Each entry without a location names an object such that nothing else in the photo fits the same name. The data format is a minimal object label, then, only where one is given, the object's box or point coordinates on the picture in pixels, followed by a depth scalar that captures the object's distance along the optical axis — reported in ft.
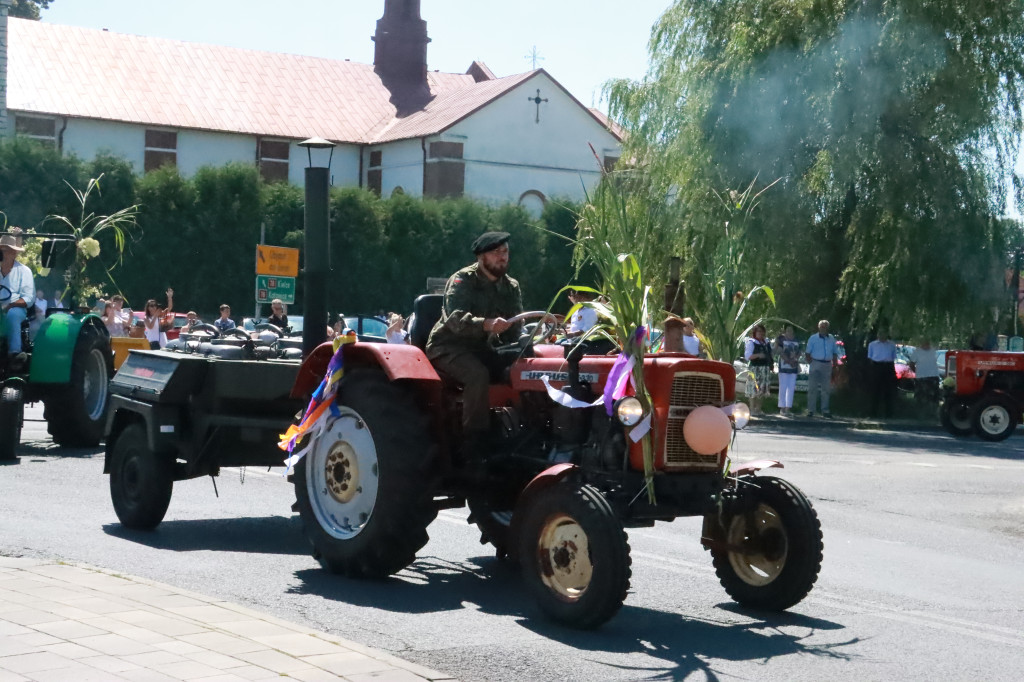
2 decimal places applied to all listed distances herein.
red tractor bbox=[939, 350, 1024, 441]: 80.53
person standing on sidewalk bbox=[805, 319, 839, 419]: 88.63
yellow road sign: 98.89
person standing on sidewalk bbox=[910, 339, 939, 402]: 91.86
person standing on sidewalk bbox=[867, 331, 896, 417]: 92.79
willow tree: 84.99
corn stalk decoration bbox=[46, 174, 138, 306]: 50.14
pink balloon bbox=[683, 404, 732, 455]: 23.40
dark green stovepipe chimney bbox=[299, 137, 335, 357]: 36.73
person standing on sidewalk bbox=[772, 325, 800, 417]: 90.43
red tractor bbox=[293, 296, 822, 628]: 22.82
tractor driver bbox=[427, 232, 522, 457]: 26.21
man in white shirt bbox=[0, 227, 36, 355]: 46.21
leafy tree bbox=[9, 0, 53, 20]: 253.03
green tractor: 44.73
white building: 192.03
